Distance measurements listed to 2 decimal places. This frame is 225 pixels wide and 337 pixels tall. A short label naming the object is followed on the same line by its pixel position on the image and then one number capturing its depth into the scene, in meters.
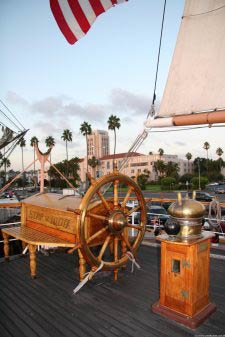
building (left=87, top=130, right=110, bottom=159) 142.50
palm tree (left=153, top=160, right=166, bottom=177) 78.75
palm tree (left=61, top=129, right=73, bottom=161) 64.25
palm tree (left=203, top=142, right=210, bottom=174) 79.69
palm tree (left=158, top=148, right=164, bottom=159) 99.25
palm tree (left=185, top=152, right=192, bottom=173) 96.44
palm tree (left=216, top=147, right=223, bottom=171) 89.19
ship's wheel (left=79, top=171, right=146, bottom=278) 3.62
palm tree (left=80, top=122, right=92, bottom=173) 58.10
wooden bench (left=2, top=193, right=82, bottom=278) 3.89
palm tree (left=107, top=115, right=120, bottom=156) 58.53
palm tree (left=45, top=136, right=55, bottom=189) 65.00
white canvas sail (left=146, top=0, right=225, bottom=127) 4.37
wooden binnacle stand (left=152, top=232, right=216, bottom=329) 2.90
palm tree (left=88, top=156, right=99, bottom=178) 76.62
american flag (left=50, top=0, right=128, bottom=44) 5.35
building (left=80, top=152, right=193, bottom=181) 104.12
